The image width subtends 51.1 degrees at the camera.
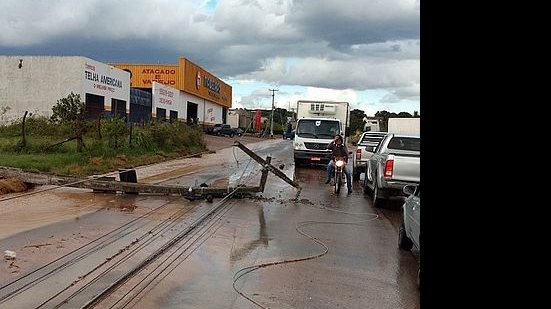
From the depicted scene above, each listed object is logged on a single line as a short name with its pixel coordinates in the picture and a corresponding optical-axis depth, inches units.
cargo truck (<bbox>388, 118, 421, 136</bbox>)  1029.3
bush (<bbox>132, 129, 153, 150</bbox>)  1050.3
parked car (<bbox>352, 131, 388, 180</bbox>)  823.7
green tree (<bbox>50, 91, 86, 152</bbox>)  1307.8
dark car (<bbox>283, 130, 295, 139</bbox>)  1038.0
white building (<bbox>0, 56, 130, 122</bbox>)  1470.2
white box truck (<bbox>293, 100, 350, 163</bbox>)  981.8
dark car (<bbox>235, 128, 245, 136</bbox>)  2969.0
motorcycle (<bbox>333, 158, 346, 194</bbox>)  647.1
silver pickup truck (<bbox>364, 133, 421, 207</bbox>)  485.1
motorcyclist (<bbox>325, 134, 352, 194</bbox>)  660.7
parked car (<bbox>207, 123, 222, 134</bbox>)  2746.8
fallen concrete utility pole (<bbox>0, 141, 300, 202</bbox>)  519.5
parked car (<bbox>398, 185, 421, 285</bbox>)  276.9
